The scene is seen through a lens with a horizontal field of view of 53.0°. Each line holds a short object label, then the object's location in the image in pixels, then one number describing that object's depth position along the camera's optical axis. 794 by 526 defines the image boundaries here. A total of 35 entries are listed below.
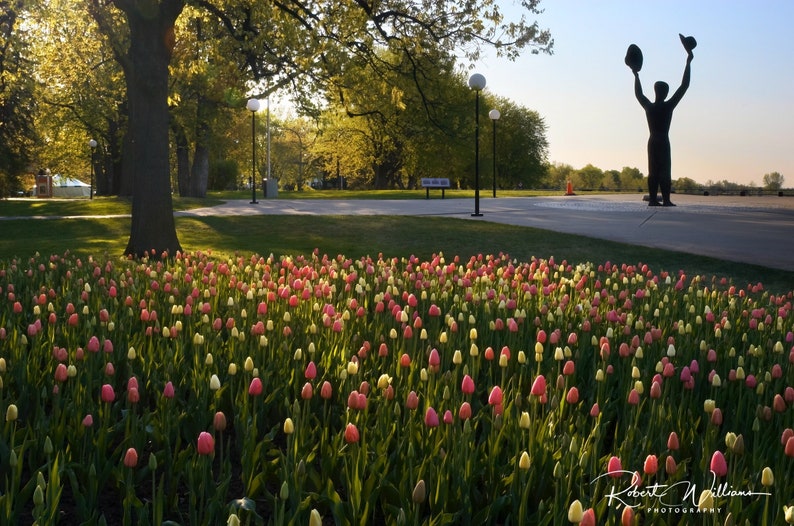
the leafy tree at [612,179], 97.38
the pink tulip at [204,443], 3.20
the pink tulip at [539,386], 3.90
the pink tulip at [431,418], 3.53
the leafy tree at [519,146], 79.94
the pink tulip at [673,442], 3.42
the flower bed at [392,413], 3.33
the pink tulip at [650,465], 3.02
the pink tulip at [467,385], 3.87
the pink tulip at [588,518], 2.50
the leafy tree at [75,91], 22.97
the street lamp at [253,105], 30.66
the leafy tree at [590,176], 110.19
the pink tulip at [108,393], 3.81
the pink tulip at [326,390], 4.08
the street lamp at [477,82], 22.16
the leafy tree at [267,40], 14.67
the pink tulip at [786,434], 3.42
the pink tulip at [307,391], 3.92
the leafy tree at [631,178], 85.61
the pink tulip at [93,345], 4.99
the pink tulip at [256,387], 4.02
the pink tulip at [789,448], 3.31
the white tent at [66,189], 90.38
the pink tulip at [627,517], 2.66
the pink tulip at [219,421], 3.65
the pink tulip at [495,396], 3.72
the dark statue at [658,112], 25.81
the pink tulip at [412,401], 3.79
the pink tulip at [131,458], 3.20
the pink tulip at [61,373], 4.32
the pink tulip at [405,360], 4.61
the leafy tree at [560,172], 115.16
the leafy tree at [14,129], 36.25
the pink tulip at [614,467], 3.12
